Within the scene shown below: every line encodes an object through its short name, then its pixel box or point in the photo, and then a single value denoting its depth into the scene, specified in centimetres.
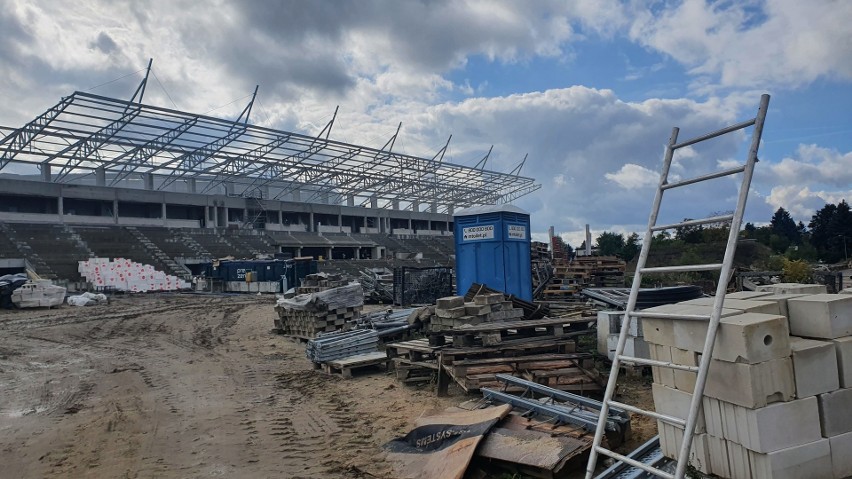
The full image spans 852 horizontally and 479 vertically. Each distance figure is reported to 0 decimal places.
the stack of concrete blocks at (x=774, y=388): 322
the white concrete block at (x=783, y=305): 373
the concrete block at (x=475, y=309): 920
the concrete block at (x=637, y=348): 727
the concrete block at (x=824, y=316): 350
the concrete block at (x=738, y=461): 335
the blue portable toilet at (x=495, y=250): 1427
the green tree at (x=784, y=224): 5884
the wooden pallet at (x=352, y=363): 920
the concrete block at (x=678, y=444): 361
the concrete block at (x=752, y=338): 319
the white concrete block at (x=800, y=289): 502
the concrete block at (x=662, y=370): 381
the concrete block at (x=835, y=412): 339
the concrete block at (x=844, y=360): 347
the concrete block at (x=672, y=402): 366
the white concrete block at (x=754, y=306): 367
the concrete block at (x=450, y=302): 938
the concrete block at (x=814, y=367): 334
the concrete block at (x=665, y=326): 371
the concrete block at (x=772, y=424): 322
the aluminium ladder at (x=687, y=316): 318
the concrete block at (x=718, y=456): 348
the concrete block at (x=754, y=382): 319
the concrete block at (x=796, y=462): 322
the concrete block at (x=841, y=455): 340
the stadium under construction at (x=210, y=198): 3297
